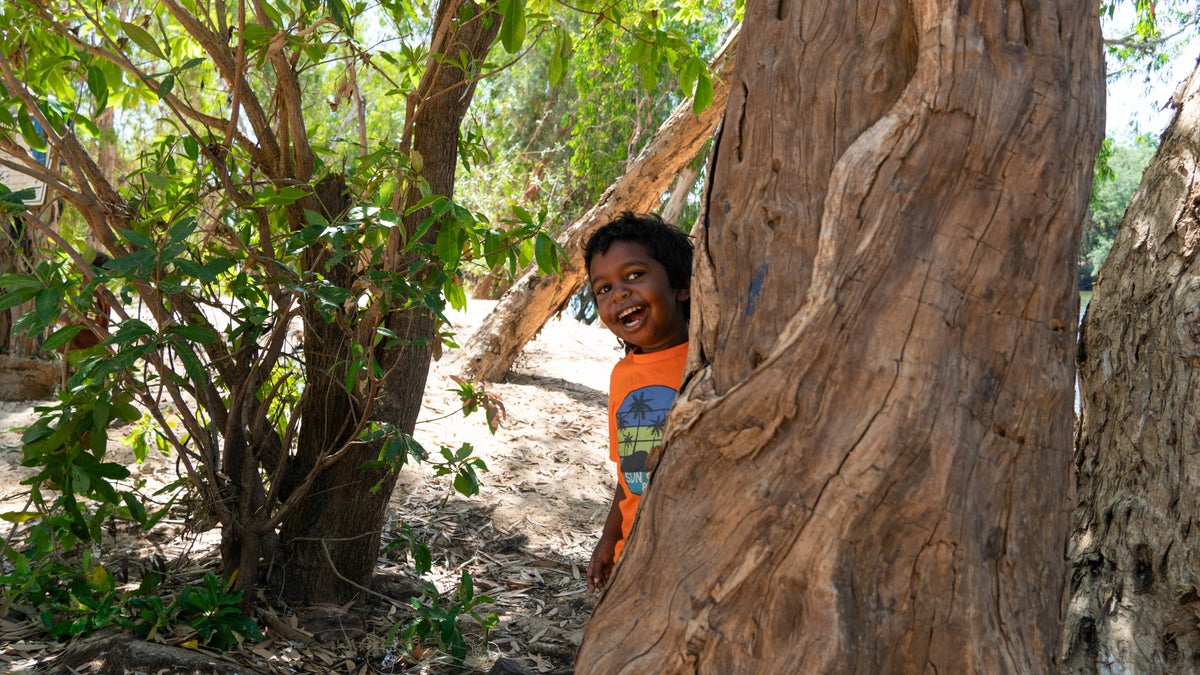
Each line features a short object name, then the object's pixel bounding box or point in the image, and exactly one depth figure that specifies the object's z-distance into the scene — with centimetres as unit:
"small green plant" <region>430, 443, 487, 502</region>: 304
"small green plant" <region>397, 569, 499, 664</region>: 306
